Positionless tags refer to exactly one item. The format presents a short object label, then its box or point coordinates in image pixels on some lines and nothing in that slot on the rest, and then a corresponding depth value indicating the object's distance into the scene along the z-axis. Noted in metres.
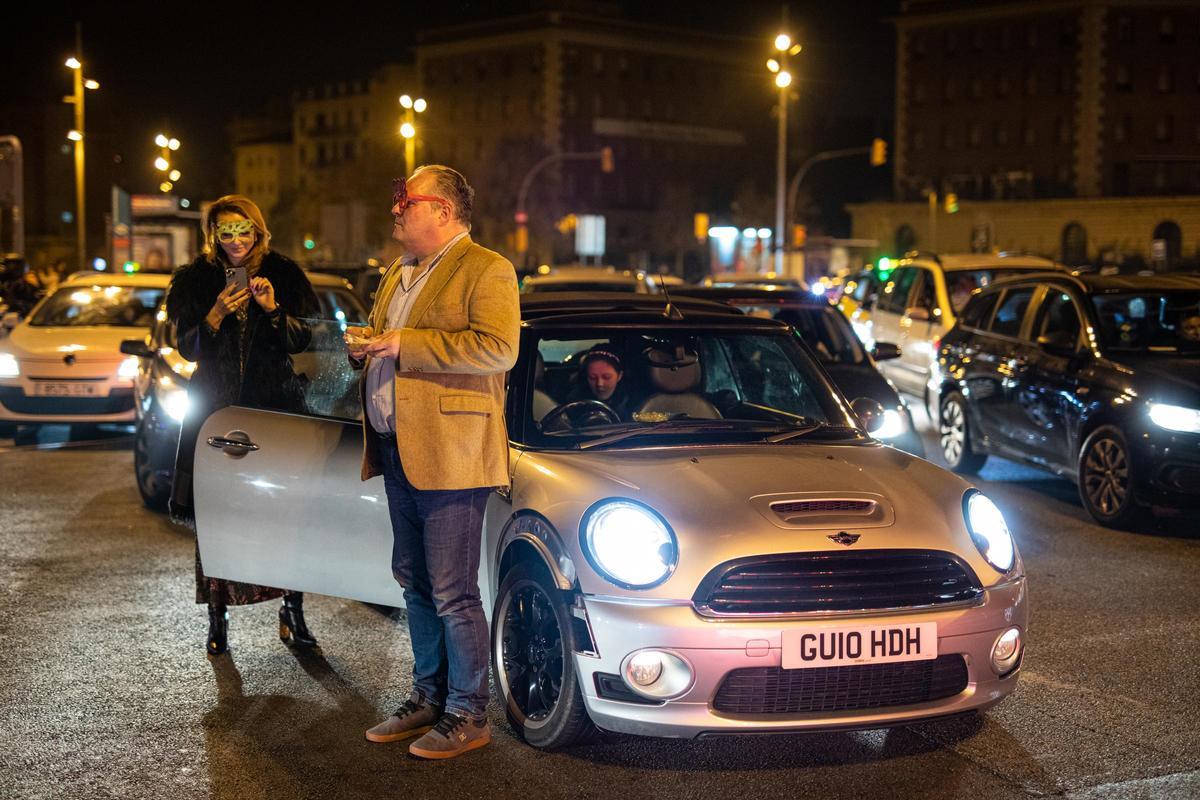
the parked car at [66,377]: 14.02
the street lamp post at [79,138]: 38.22
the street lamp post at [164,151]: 64.01
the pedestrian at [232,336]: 6.28
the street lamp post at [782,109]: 33.53
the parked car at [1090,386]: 9.59
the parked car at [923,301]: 16.39
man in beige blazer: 4.91
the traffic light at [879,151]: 40.12
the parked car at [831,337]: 10.12
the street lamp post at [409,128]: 40.91
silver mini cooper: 4.70
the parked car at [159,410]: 10.01
